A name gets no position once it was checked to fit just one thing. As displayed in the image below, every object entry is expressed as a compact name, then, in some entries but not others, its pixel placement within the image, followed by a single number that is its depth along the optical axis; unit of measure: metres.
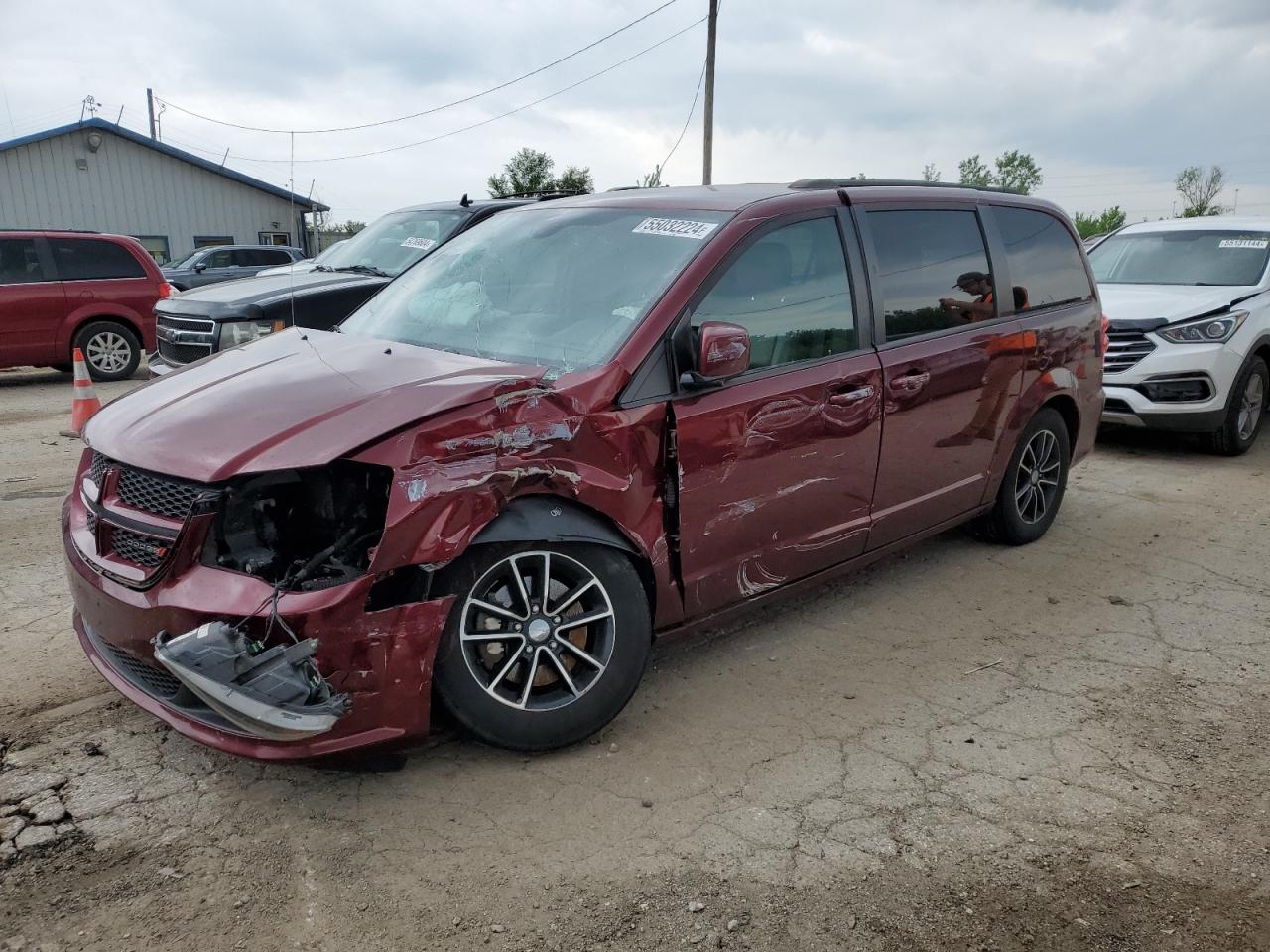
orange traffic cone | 7.01
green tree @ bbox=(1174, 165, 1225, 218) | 52.16
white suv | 7.59
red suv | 10.84
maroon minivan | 2.73
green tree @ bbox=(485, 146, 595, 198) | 34.38
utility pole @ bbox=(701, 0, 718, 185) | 21.30
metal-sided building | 25.11
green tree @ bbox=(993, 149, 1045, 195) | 73.12
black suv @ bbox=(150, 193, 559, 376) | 7.79
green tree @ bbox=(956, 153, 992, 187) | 65.56
